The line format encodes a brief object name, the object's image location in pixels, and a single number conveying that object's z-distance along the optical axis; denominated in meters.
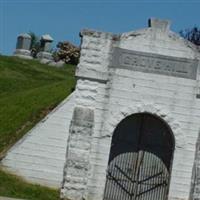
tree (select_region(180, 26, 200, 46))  50.85
